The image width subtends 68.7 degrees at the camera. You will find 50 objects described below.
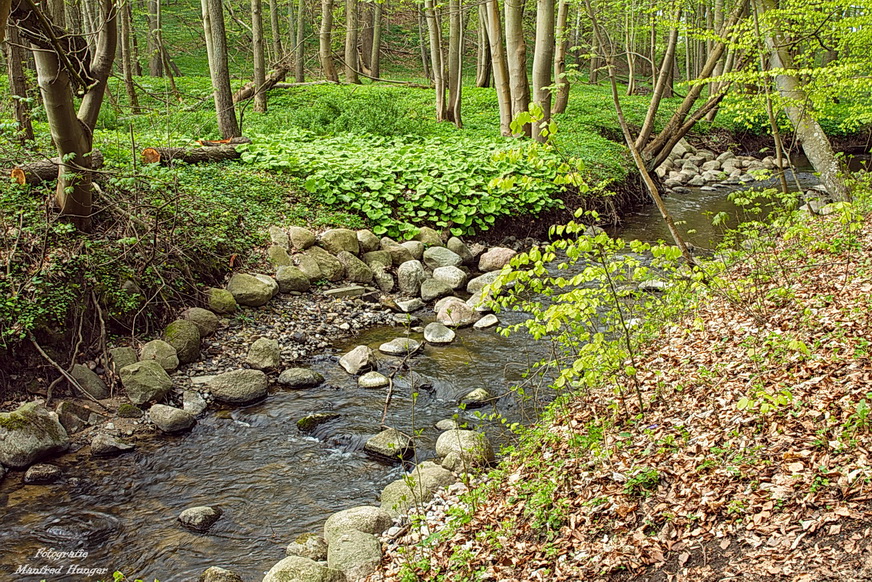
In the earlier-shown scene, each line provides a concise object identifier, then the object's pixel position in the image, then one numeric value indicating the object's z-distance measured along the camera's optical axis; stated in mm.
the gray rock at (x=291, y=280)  8414
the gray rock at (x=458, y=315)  8121
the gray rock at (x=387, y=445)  5367
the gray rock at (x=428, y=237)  10227
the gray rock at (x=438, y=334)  7618
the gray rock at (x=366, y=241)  9594
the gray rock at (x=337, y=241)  9273
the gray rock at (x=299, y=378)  6637
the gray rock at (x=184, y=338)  6734
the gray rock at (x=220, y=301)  7602
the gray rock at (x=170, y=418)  5785
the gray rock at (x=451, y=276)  9320
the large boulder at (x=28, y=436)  5129
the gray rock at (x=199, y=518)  4559
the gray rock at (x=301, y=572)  3771
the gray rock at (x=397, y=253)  9672
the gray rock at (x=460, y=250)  10297
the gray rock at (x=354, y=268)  9109
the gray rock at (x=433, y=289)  8984
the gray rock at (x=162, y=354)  6492
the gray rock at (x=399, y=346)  7352
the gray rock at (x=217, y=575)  3896
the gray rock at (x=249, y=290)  7871
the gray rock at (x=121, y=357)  6328
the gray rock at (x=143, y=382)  6043
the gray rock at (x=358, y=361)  6953
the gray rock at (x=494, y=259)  10016
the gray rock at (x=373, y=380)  6637
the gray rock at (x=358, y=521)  4246
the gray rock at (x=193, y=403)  6070
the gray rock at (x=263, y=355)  6863
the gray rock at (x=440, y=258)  9844
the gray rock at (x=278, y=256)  8609
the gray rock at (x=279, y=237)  8978
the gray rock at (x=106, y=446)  5434
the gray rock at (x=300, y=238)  9047
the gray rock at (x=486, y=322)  7992
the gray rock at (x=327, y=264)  8906
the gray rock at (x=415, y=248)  9867
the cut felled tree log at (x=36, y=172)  6973
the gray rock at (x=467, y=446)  4926
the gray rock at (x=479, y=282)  9039
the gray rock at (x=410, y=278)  9086
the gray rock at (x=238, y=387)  6266
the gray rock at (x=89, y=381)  6059
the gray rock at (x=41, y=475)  5047
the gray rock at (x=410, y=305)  8633
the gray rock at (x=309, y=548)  4223
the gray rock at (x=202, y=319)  7191
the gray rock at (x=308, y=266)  8750
